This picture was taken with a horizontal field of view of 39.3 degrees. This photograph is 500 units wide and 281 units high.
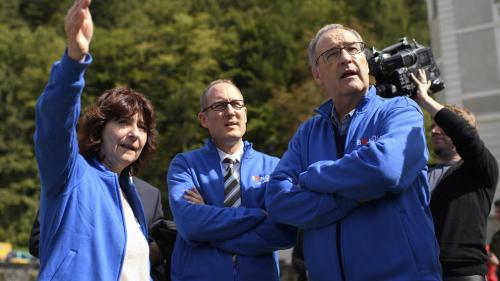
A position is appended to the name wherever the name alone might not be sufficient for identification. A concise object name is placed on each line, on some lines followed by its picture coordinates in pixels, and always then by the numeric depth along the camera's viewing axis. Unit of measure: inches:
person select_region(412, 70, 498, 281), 188.2
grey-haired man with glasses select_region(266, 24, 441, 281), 140.6
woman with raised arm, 121.3
